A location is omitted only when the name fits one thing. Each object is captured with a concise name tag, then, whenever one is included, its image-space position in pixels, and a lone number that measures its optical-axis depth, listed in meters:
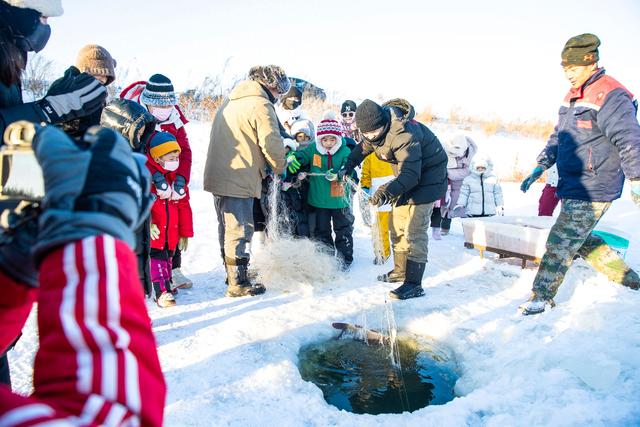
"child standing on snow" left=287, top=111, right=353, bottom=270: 5.26
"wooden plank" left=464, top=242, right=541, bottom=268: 5.01
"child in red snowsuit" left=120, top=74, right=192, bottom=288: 3.93
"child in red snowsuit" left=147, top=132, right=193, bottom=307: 3.77
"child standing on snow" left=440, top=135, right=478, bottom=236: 7.02
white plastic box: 4.85
